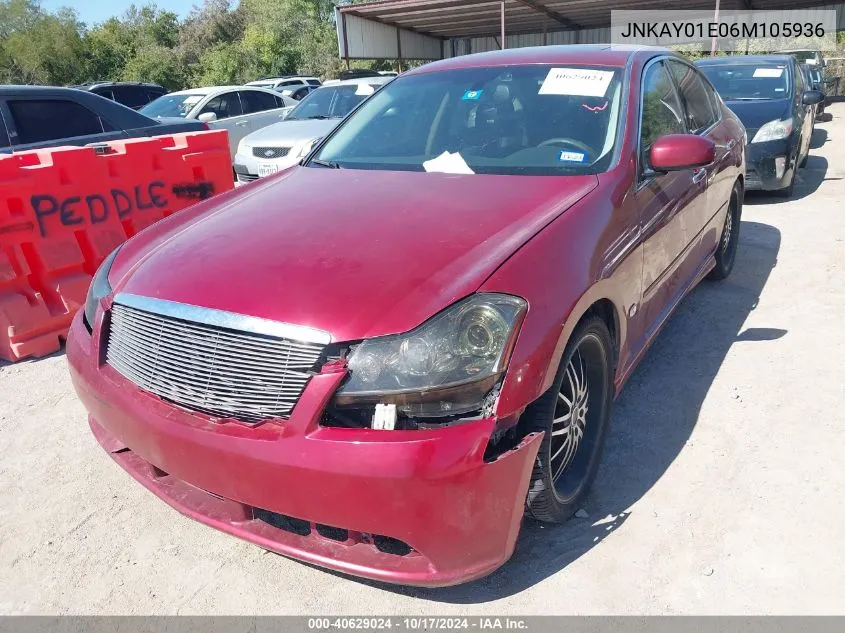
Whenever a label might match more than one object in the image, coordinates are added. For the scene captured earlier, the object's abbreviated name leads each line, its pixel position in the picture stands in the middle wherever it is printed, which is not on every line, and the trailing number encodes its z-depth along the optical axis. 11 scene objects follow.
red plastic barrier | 4.27
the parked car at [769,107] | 7.55
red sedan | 1.88
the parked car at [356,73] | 19.73
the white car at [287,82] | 21.30
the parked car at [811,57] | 19.47
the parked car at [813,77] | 13.76
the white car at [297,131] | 8.73
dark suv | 13.90
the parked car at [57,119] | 5.91
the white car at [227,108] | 10.76
